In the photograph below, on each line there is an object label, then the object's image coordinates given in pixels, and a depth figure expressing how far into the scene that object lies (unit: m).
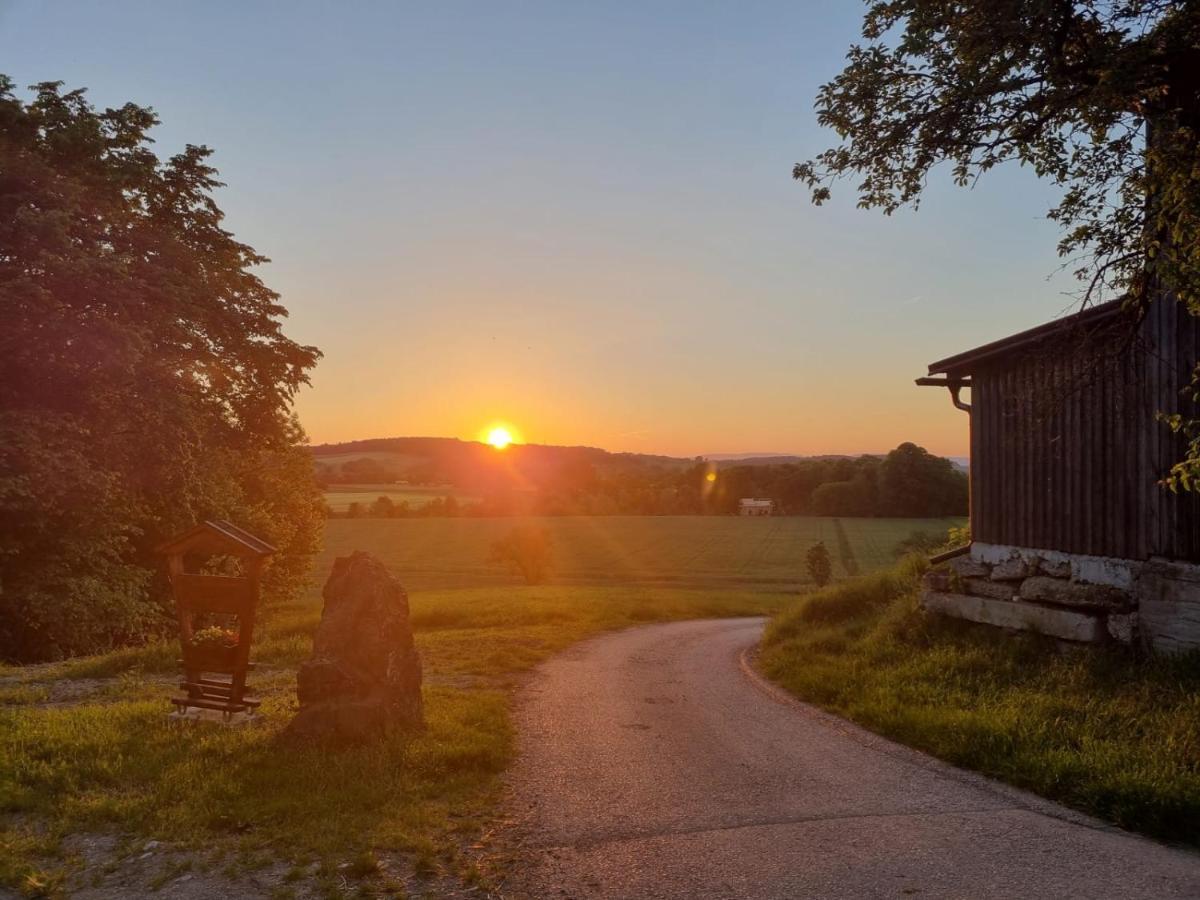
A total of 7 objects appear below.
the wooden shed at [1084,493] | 10.50
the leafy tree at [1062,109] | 7.39
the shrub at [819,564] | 42.25
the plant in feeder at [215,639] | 10.09
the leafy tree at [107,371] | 16.55
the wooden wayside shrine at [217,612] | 9.77
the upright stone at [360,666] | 8.36
